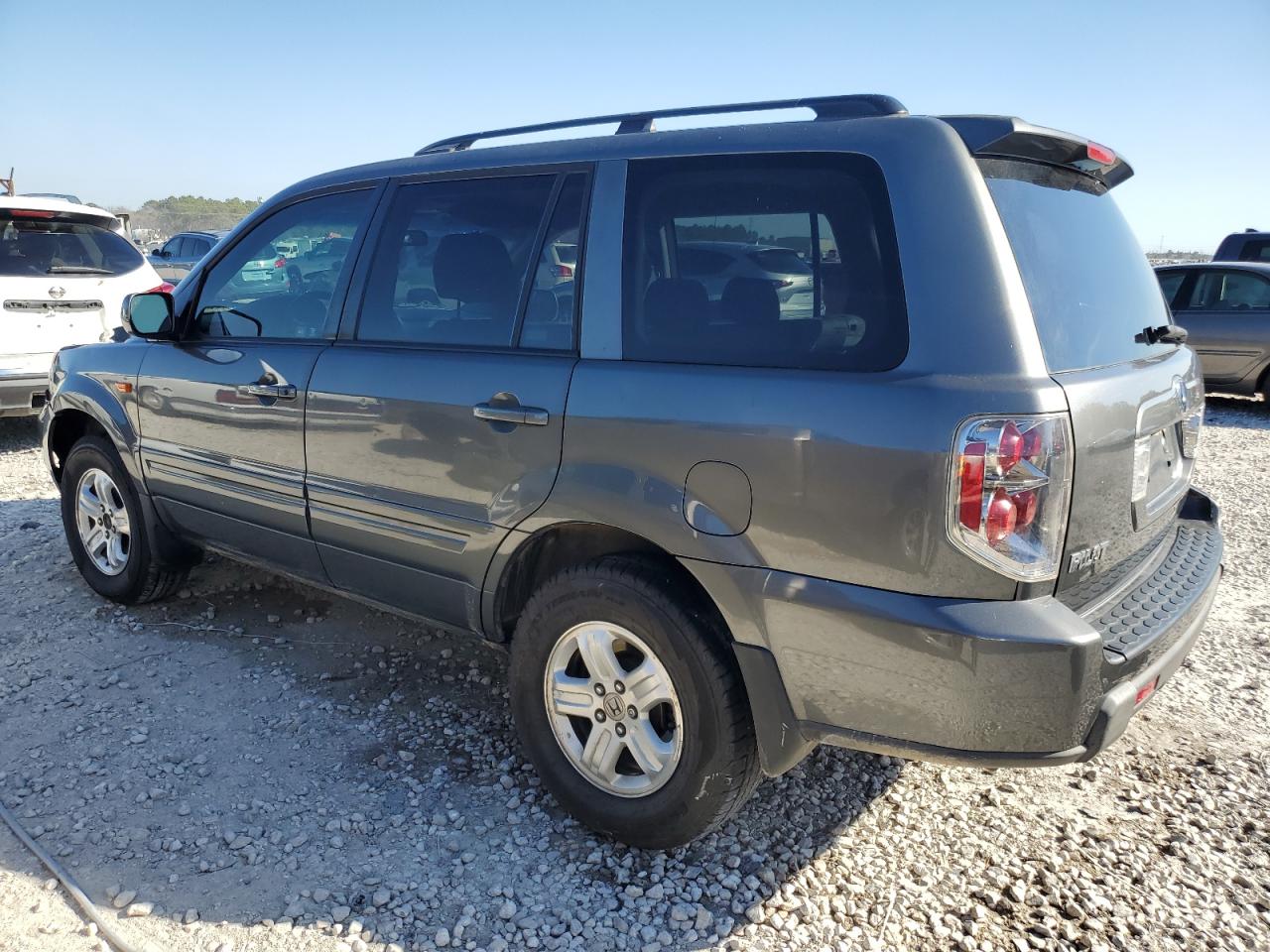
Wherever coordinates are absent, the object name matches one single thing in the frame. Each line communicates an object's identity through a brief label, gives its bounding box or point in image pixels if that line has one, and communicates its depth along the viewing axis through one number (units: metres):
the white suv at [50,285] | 6.73
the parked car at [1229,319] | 9.82
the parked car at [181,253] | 17.12
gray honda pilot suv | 2.05
